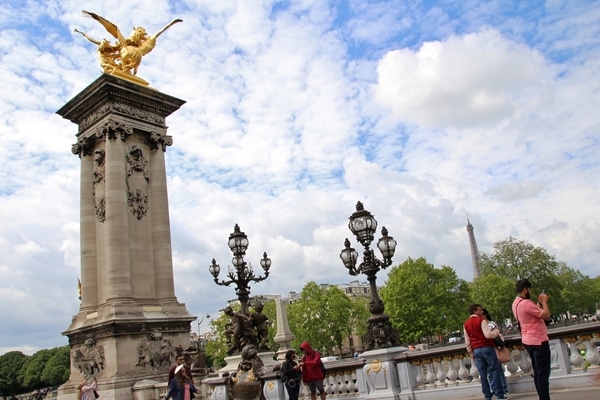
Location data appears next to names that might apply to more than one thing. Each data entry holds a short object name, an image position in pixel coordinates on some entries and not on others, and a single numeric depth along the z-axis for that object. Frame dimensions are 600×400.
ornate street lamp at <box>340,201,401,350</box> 13.63
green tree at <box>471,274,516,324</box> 71.69
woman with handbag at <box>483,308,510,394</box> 9.51
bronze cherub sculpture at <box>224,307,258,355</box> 19.06
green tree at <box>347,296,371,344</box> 78.00
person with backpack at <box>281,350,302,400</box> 13.30
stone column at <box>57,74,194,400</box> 22.56
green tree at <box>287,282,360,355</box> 70.75
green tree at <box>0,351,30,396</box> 94.69
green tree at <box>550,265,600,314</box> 96.56
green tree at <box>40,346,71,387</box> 85.31
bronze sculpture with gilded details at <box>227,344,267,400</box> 14.56
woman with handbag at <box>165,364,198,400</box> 12.50
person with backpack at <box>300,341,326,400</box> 13.20
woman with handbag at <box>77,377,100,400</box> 18.47
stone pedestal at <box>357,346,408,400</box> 12.77
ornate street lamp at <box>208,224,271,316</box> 20.09
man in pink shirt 8.09
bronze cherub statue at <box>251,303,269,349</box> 19.38
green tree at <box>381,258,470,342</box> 62.84
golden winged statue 26.90
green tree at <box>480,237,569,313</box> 76.69
